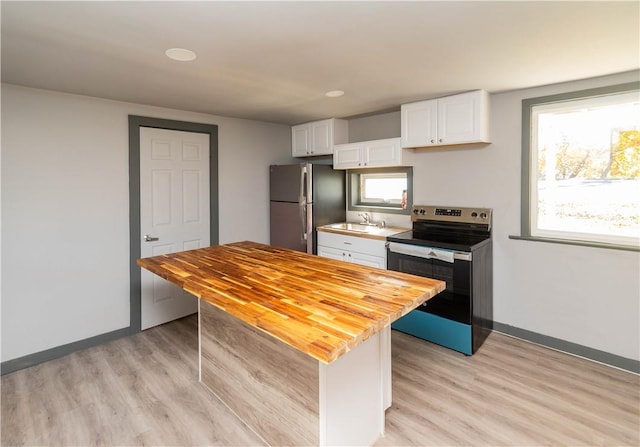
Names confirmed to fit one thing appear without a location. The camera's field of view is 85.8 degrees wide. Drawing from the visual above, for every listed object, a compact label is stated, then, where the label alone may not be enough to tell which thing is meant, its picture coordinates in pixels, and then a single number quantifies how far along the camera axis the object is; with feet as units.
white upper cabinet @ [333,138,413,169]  11.91
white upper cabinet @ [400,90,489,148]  9.91
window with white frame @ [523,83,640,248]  8.63
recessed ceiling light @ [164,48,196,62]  6.79
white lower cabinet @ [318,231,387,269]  11.57
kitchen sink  13.02
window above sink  12.99
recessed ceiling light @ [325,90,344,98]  9.85
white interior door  11.44
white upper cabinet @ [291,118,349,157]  13.89
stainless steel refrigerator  13.44
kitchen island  4.67
